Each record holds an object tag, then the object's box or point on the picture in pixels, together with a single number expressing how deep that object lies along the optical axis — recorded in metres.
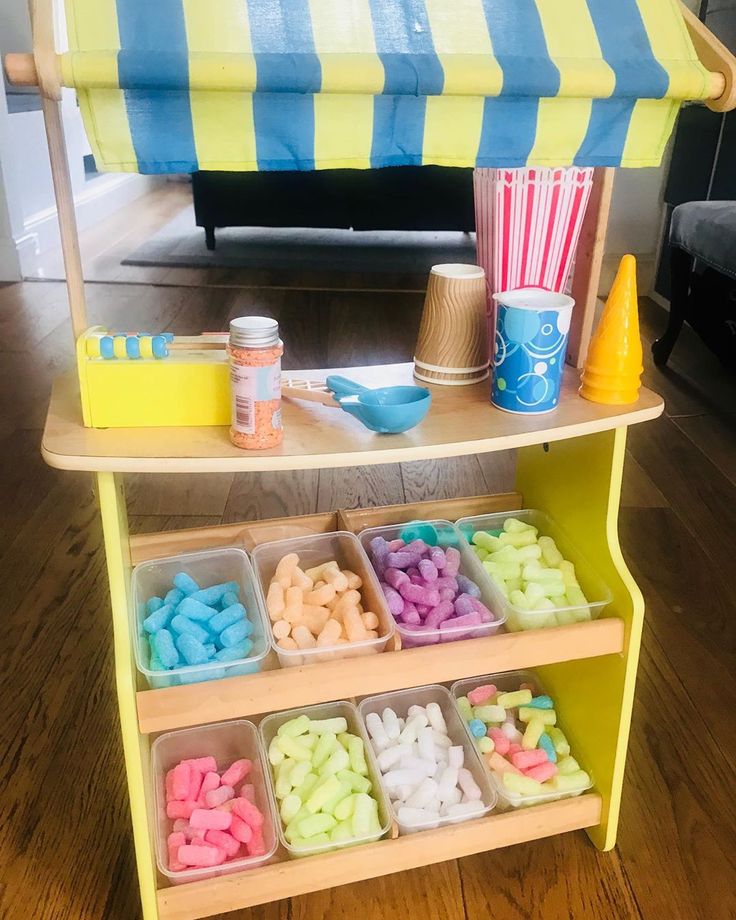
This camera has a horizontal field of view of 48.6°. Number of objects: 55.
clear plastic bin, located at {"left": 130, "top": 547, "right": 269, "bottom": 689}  0.89
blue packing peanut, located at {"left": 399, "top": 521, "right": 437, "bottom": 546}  1.15
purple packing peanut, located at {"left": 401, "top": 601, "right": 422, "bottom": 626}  1.01
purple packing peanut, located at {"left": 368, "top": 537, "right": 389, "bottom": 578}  1.10
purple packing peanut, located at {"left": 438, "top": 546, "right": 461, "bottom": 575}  1.08
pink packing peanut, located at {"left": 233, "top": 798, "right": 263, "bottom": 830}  0.98
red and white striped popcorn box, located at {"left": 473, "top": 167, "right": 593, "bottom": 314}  0.88
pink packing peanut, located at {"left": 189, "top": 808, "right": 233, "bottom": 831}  0.97
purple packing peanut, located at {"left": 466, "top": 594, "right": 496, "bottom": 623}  0.99
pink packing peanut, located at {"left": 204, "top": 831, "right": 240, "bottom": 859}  0.95
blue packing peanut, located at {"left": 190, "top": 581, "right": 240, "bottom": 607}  1.03
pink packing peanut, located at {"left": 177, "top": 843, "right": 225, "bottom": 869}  0.93
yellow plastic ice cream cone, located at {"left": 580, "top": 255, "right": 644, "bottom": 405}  0.87
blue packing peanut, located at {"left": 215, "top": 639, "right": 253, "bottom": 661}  0.93
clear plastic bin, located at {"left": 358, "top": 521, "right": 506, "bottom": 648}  0.96
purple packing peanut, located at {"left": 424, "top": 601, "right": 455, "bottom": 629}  1.00
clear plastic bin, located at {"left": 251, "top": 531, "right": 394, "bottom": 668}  0.93
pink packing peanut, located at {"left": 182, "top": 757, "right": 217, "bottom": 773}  1.06
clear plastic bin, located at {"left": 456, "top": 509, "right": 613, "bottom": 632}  0.99
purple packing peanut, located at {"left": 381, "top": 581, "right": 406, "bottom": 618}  1.01
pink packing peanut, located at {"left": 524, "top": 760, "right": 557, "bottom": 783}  1.04
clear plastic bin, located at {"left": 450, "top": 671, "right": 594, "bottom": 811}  1.20
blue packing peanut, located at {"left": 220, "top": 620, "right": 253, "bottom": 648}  0.95
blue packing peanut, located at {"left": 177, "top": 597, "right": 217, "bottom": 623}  0.99
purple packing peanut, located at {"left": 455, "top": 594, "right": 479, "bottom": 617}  1.00
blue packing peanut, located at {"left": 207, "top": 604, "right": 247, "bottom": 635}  0.98
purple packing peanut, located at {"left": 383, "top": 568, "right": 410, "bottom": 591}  1.04
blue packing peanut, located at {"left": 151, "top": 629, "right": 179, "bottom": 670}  0.92
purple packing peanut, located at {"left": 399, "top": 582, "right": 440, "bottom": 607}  1.02
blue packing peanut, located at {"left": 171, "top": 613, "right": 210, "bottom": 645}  0.96
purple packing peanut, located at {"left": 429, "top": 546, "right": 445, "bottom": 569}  1.08
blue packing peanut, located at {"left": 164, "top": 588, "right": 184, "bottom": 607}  1.03
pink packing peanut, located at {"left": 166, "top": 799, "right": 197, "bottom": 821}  1.00
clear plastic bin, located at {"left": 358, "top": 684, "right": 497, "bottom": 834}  1.06
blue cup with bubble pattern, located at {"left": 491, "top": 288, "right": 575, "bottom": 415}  0.84
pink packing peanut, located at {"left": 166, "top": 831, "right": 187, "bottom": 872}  0.94
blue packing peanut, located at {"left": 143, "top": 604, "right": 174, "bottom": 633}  0.98
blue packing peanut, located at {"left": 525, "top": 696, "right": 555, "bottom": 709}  1.17
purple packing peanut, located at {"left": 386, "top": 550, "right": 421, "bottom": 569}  1.08
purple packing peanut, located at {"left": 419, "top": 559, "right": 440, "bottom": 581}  1.05
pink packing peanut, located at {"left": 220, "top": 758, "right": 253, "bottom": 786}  1.04
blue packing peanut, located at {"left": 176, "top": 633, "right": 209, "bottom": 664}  0.92
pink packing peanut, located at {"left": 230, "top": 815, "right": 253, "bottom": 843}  0.96
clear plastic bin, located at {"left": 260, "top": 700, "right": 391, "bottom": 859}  0.96
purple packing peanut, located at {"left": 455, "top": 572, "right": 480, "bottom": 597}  1.05
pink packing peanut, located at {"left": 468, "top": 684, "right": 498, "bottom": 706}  1.17
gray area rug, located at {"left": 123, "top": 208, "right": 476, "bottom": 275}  3.76
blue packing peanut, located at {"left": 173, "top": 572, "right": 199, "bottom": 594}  1.05
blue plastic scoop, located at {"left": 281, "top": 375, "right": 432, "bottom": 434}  0.82
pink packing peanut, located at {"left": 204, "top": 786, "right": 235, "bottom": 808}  1.00
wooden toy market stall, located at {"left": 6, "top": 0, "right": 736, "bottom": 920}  0.70
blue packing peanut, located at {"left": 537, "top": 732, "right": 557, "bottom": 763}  1.10
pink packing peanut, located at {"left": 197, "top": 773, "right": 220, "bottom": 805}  1.02
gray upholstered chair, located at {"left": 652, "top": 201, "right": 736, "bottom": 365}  2.24
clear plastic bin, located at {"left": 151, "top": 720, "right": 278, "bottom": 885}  1.01
